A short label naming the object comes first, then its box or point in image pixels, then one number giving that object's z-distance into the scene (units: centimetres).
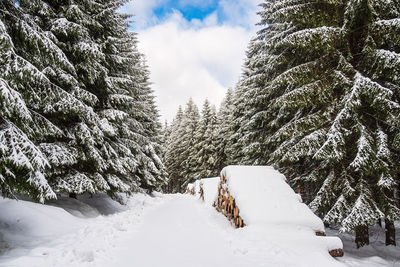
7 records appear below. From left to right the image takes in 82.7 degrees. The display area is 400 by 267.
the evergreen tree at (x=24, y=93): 436
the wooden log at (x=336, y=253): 543
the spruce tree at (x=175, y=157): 4091
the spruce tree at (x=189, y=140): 3556
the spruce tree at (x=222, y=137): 2998
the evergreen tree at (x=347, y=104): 683
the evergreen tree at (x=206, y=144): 3222
